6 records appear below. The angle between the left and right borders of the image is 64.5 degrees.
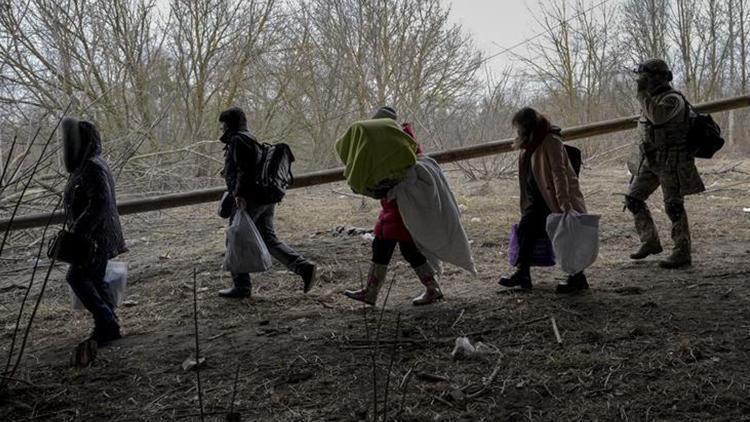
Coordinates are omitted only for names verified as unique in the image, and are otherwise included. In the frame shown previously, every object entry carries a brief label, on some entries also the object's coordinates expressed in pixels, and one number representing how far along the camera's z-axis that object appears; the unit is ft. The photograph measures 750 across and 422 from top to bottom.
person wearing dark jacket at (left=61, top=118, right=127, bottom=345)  12.60
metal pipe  16.43
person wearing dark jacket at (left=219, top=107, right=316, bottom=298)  15.23
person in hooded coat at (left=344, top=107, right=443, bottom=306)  13.87
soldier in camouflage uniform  14.93
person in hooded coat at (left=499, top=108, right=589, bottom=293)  13.69
